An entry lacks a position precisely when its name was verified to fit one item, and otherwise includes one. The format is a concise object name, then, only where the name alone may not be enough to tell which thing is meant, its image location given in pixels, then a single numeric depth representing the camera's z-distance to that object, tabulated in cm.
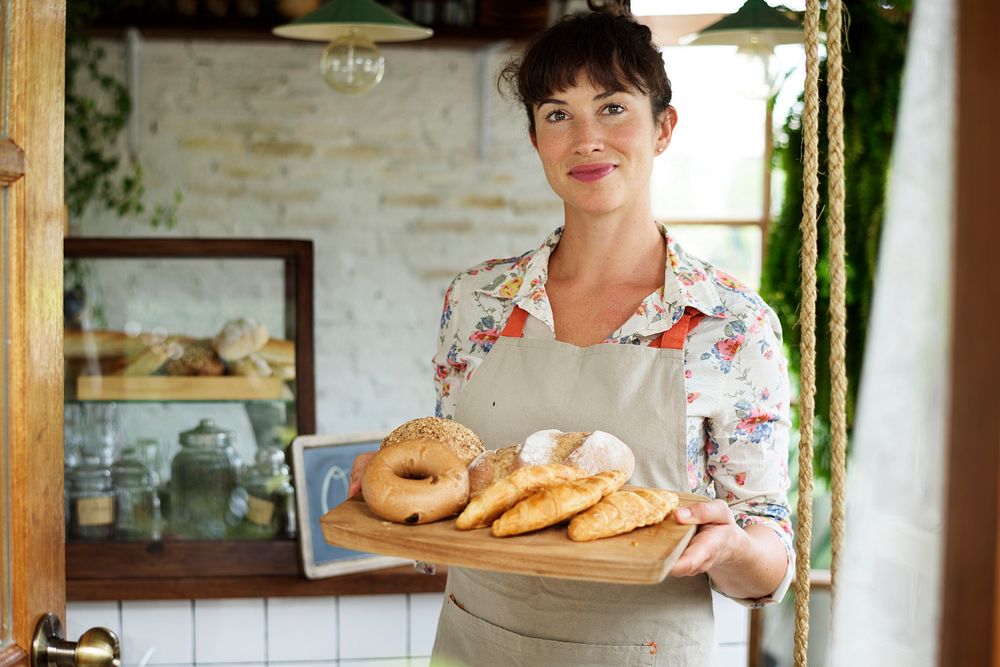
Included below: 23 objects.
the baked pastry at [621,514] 101
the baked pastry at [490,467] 116
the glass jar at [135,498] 227
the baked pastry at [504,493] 104
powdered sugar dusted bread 119
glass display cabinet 227
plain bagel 105
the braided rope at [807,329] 102
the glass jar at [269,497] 229
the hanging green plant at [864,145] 317
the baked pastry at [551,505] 102
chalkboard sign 220
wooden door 103
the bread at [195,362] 232
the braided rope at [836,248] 96
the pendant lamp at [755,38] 256
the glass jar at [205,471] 231
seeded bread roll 121
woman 138
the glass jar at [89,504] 225
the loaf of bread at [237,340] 232
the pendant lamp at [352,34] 252
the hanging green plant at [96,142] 361
